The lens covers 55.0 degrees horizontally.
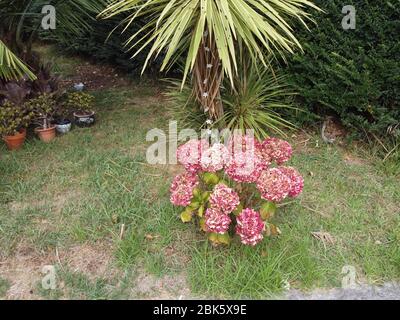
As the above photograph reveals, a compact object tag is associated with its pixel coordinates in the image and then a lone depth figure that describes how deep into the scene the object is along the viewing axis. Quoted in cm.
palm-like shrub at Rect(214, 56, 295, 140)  319
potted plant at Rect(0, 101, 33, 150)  320
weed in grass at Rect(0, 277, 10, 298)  201
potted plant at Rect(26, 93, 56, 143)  336
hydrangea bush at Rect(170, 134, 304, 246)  197
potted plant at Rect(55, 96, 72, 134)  357
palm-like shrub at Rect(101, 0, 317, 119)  233
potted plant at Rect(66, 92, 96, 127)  365
